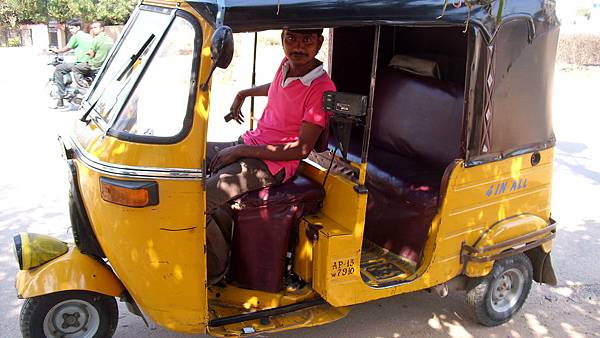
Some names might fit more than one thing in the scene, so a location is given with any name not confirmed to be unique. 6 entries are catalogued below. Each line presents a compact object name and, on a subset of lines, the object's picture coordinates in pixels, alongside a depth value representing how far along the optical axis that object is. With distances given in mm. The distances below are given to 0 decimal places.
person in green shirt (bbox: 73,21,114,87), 11594
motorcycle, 11484
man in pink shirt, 3225
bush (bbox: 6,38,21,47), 32750
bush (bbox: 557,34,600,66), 18875
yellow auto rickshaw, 2785
